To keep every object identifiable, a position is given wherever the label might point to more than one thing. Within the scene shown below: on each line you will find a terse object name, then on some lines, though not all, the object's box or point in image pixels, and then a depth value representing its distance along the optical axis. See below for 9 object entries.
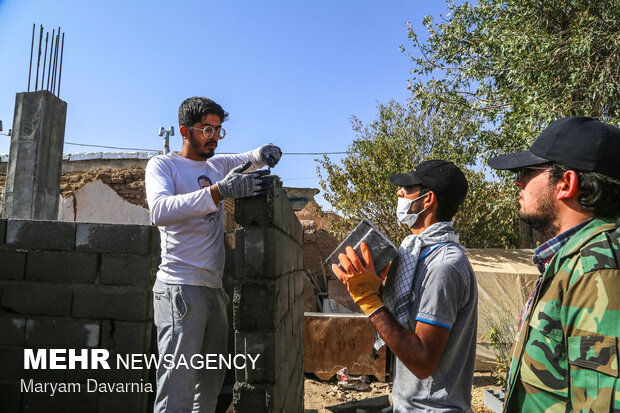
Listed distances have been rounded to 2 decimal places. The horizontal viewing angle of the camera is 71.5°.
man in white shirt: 2.27
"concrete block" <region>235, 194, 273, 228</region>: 2.36
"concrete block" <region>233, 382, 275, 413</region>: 2.28
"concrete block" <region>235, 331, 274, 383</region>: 2.29
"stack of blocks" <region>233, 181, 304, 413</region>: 2.29
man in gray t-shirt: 1.62
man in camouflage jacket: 1.09
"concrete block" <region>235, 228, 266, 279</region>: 2.34
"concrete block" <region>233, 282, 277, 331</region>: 2.33
